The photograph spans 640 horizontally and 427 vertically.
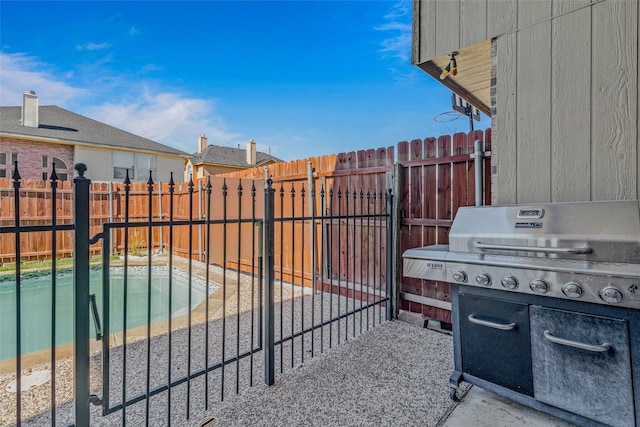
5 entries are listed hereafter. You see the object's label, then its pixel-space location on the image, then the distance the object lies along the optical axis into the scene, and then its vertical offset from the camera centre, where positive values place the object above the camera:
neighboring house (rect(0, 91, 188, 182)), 11.62 +2.81
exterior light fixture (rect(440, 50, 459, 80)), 2.94 +1.48
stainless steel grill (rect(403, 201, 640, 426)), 1.62 -0.55
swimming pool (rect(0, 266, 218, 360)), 4.54 -1.74
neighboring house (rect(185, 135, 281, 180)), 17.78 +3.43
